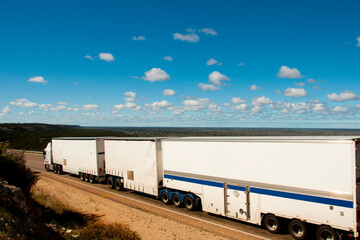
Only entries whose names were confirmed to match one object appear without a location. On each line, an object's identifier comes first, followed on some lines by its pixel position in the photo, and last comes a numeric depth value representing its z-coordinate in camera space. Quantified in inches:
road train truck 366.6
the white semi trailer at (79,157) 863.1
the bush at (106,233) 375.6
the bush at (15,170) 477.7
